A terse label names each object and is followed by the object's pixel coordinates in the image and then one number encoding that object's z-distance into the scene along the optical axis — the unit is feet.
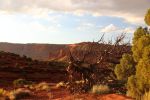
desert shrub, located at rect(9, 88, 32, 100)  62.14
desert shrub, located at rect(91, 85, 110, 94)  58.10
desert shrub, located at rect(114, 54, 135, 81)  72.64
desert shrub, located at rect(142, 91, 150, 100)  46.57
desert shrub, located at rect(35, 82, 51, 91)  79.93
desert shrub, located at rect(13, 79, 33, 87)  101.46
